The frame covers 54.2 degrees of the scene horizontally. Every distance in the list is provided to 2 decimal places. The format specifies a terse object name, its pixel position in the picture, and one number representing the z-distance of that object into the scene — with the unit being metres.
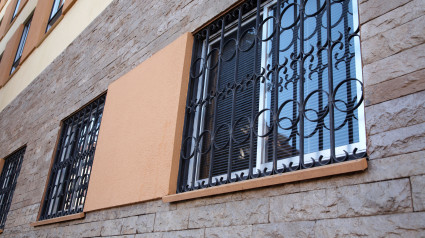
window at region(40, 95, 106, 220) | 5.88
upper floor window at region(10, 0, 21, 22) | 14.24
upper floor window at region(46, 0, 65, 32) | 9.59
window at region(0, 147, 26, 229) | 8.44
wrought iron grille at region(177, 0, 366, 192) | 3.03
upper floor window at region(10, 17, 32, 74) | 12.28
